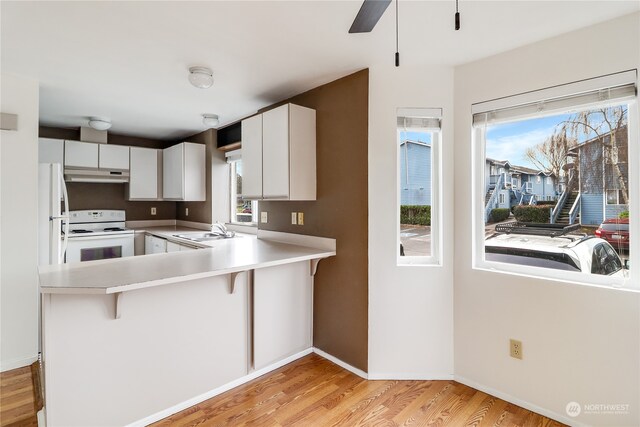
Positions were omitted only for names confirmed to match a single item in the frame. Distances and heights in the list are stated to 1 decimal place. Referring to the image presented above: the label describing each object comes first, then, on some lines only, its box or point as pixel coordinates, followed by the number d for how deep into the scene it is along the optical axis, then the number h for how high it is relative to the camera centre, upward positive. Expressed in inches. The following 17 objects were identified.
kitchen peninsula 62.7 -27.7
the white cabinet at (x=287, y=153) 99.3 +20.9
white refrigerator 101.9 +1.0
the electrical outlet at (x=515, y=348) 78.8 -34.6
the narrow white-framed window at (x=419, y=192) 92.2 +6.8
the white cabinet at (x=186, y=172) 163.6 +24.1
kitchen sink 133.2 -9.1
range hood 153.8 +21.6
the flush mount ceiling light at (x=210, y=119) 137.8 +43.9
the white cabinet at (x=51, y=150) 143.0 +31.5
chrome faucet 142.4 -7.8
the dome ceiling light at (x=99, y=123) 143.3 +43.9
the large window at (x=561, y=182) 68.1 +8.0
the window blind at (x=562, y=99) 66.0 +27.5
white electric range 145.5 -9.5
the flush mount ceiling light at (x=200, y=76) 90.3 +41.0
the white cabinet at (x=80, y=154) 150.6 +31.4
